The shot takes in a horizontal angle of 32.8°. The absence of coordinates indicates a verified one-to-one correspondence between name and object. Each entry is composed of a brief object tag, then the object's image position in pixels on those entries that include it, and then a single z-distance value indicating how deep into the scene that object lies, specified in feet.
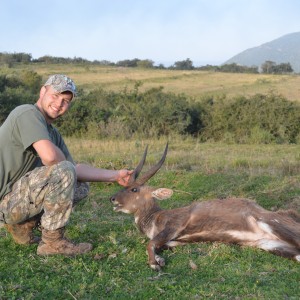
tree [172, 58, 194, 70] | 235.40
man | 17.37
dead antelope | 19.35
